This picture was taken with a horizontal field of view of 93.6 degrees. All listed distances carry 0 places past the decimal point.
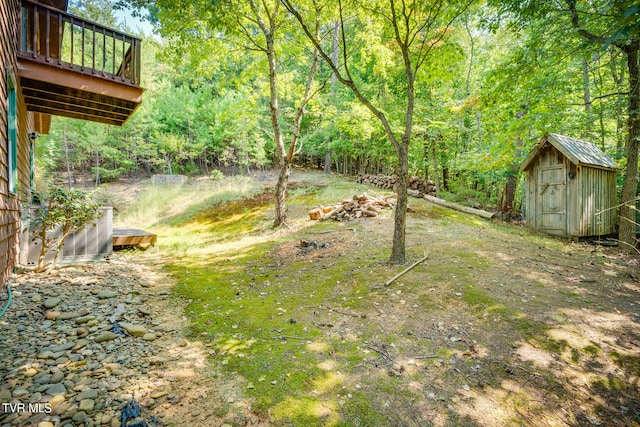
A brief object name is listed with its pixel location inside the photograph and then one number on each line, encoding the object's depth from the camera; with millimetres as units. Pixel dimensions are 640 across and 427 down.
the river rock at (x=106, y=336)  3350
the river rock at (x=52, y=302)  3972
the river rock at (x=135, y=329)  3559
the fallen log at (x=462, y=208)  11763
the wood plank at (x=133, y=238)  7797
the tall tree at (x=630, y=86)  6260
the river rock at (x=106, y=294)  4543
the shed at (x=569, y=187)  9125
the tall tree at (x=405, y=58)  5138
